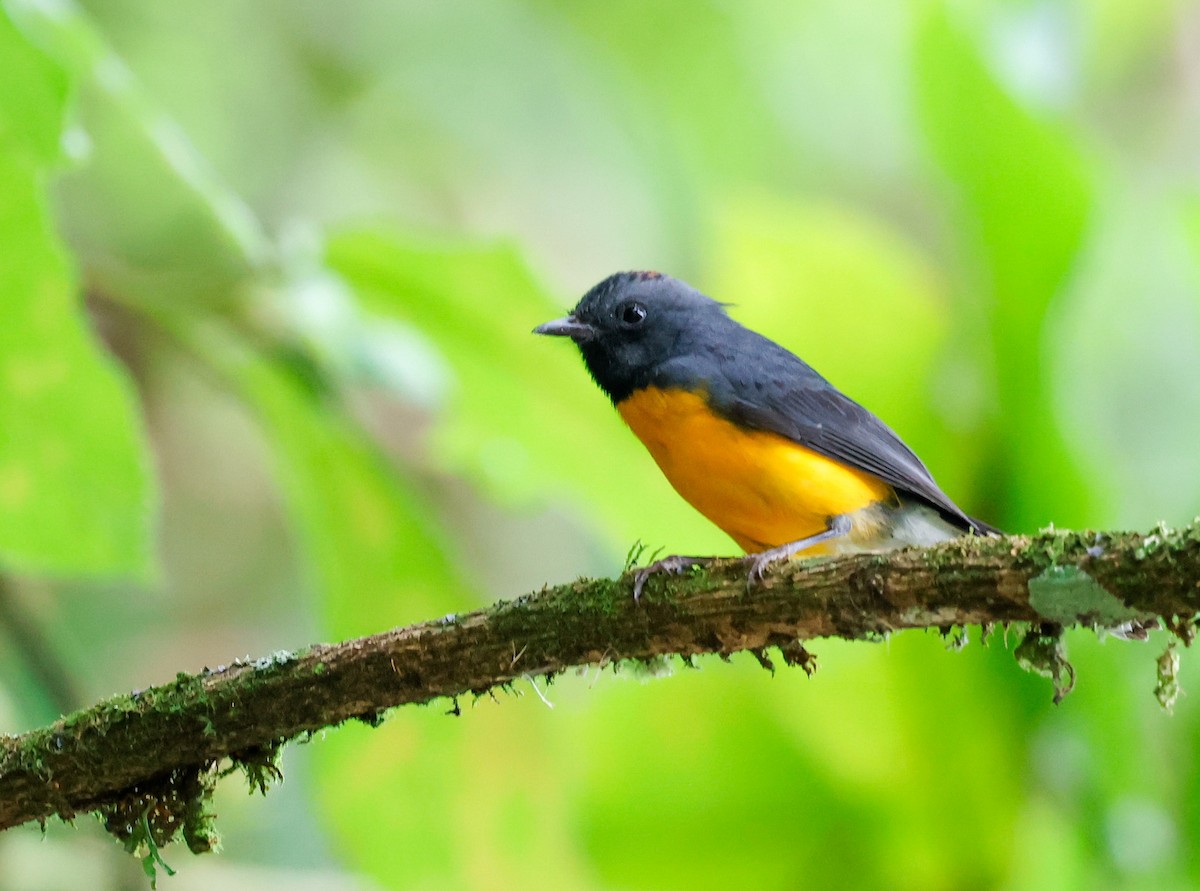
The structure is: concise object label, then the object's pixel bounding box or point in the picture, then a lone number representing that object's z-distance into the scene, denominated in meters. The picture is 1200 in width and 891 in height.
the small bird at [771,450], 7.36
